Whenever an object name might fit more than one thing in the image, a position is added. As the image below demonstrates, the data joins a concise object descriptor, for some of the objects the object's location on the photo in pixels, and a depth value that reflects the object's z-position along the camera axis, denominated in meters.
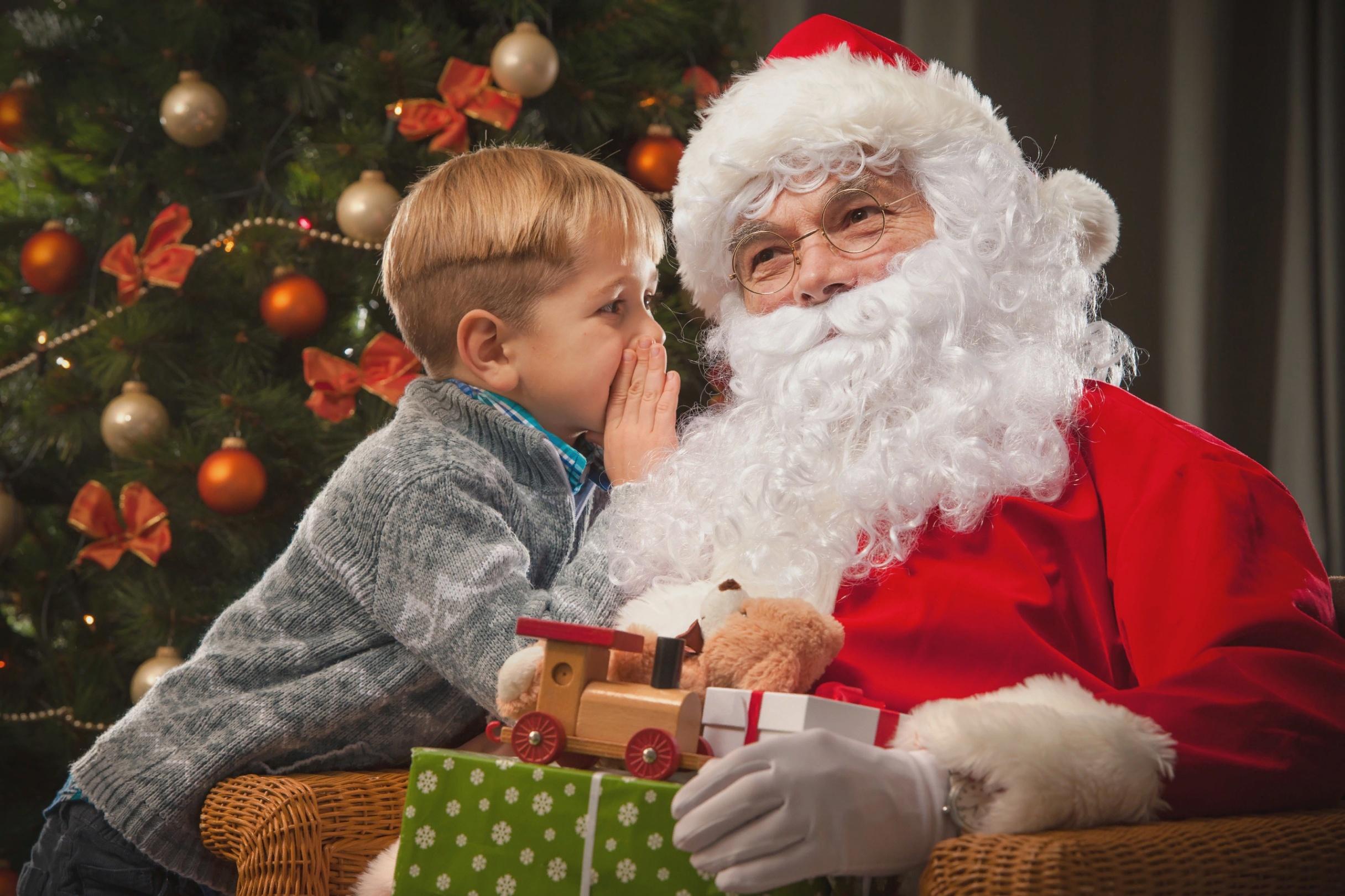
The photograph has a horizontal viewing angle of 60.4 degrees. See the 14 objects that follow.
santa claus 1.15
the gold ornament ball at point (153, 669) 2.56
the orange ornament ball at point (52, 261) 2.76
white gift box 1.14
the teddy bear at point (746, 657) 1.26
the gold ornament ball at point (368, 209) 2.48
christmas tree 2.58
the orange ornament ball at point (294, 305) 2.54
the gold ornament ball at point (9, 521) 2.91
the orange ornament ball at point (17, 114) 2.82
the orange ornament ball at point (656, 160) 2.59
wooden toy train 1.12
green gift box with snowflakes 1.10
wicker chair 1.02
